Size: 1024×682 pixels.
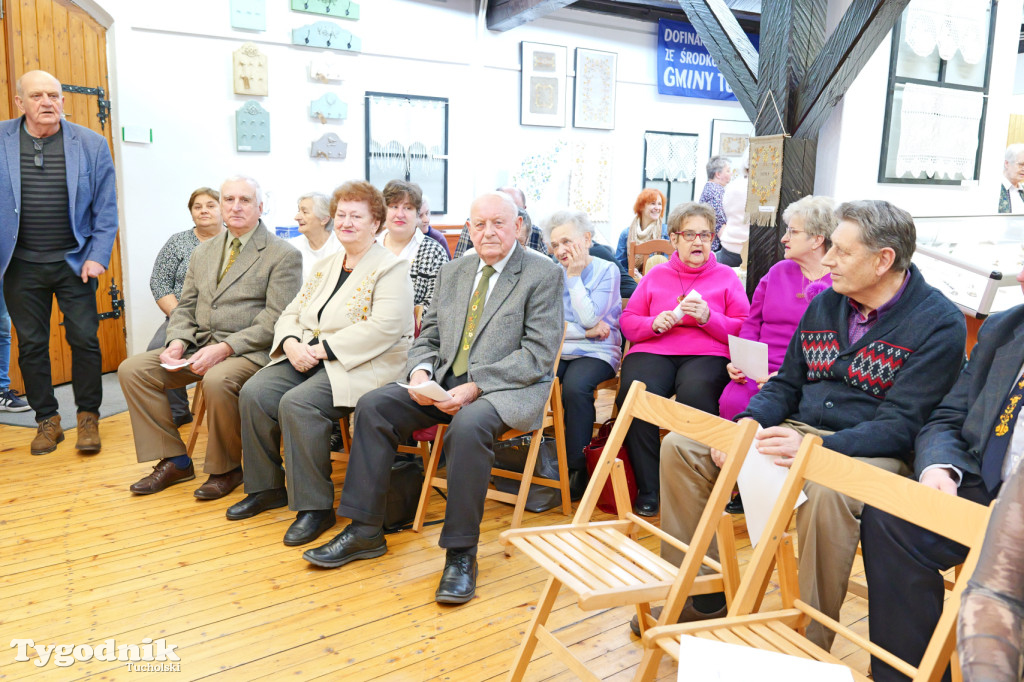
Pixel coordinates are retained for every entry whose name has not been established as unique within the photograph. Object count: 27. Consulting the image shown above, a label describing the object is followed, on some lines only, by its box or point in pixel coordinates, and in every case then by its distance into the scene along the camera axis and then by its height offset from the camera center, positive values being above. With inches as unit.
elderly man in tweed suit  142.8 -26.6
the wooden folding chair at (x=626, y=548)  74.7 -34.6
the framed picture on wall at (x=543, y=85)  301.0 +45.8
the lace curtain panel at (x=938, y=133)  167.9 +18.0
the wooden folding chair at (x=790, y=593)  58.0 -28.6
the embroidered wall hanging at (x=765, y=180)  162.6 +6.5
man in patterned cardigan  84.0 -20.4
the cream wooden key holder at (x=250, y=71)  238.4 +38.3
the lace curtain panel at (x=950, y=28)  164.9 +39.6
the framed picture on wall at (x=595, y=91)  313.3 +46.1
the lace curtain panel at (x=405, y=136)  269.7 +23.0
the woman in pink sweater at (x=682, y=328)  138.1 -21.2
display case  123.0 -6.8
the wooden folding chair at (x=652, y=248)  206.1 -10.2
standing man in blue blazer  159.0 -8.7
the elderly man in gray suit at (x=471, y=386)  111.2 -27.7
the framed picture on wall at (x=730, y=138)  354.0 +32.5
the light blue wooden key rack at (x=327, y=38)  247.4 +51.1
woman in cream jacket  126.8 -27.7
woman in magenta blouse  128.8 -11.8
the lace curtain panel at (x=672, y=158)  337.7 +21.9
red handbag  139.6 -47.0
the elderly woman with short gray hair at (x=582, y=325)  142.8 -22.3
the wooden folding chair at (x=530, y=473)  128.0 -44.3
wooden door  196.2 +34.2
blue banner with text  332.8 +60.8
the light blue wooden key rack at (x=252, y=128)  242.1 +21.4
